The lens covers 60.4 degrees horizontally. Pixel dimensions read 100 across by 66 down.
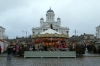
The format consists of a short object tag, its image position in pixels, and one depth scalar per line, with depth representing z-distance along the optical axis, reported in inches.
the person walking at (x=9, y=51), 321.6
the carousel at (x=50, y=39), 583.0
